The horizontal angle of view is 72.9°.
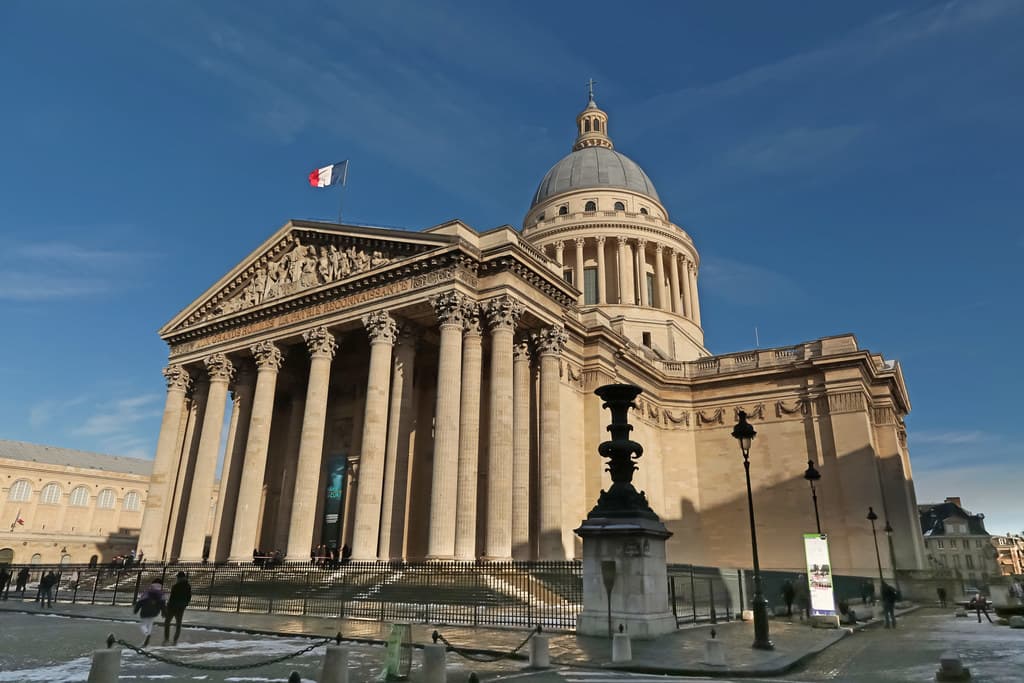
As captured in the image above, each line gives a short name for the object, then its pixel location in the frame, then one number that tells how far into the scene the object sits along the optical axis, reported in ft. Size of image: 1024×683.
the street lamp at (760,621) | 47.11
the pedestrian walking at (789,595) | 76.89
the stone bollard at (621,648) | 39.32
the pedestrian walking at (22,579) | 106.55
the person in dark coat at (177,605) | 49.12
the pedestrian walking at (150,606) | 48.66
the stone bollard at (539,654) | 38.75
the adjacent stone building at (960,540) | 318.45
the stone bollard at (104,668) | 27.32
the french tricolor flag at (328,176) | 122.31
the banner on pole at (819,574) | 63.16
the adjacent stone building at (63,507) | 232.32
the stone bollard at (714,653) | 38.22
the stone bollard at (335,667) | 29.25
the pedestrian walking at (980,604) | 78.96
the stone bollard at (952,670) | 33.60
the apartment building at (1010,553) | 422.41
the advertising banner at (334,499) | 117.91
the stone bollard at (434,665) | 30.09
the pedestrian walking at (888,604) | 73.67
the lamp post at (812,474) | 77.46
